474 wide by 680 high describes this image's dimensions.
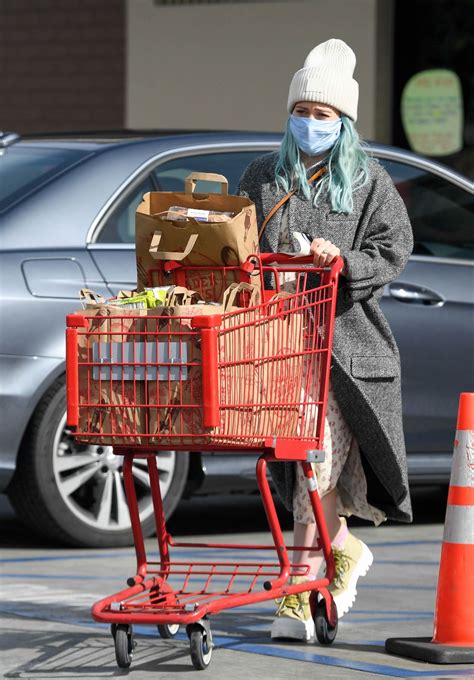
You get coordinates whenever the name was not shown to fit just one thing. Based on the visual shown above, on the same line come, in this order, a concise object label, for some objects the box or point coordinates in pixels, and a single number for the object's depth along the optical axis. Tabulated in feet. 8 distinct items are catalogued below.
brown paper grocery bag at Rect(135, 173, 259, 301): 31.83
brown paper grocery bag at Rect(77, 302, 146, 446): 30.30
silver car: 44.45
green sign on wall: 84.02
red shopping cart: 29.89
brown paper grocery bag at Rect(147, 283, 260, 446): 29.78
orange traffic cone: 32.40
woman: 34.47
